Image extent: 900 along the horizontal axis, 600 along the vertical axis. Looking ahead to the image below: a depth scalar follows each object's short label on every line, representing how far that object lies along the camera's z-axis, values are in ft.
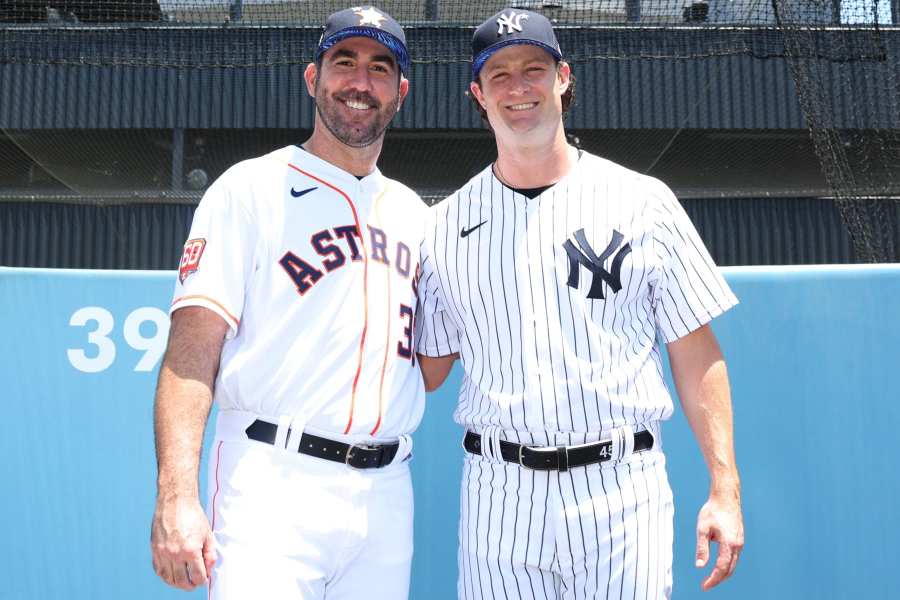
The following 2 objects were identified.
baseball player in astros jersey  6.16
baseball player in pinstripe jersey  6.46
